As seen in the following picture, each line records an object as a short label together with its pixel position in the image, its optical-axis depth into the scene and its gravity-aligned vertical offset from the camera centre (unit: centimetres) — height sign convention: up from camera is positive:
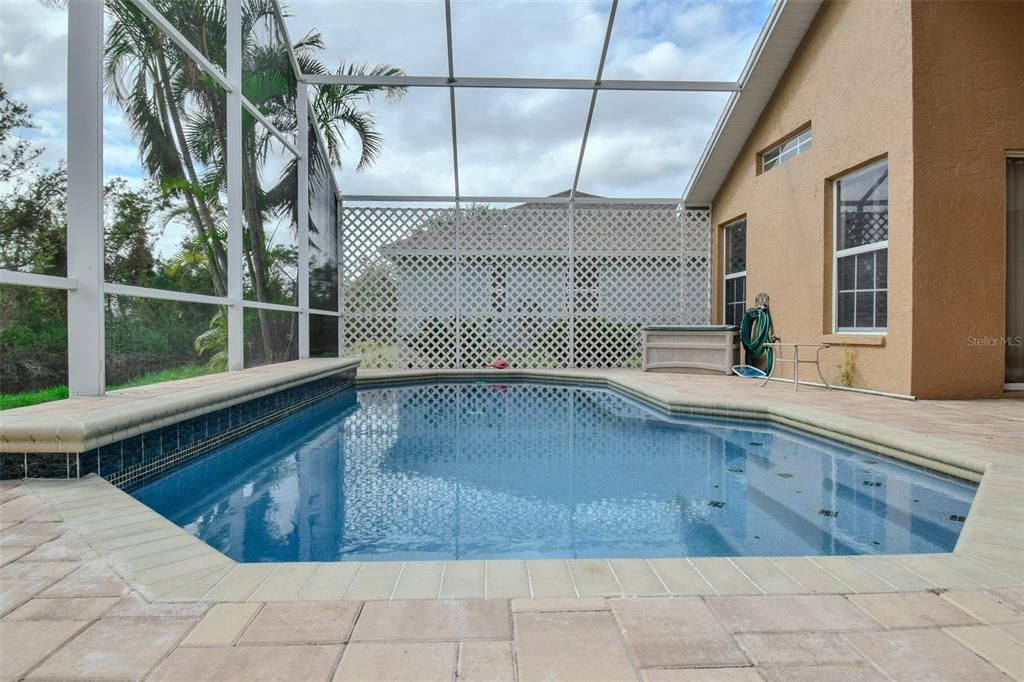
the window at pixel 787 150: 667 +226
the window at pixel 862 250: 538 +83
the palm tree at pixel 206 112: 493 +212
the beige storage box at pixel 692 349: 762 -17
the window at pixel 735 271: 832 +95
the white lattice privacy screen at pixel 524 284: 891 +82
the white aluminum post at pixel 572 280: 888 +87
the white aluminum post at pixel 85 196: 333 +81
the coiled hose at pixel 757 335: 698 +2
